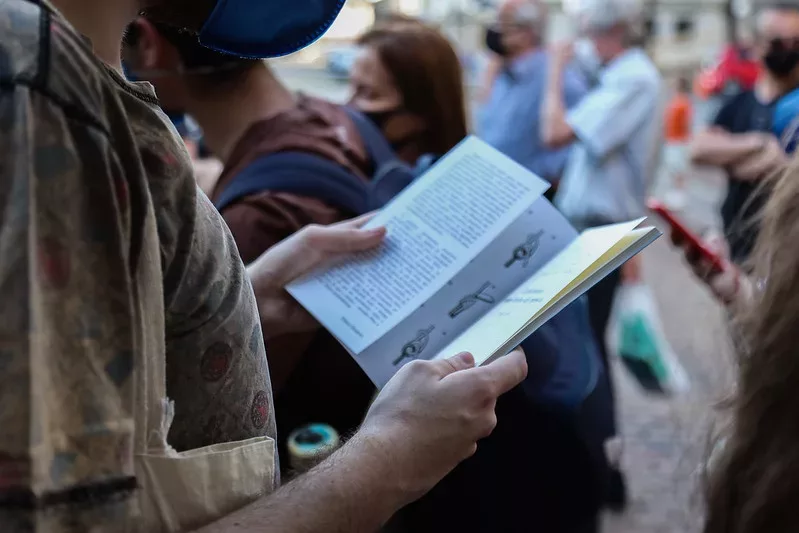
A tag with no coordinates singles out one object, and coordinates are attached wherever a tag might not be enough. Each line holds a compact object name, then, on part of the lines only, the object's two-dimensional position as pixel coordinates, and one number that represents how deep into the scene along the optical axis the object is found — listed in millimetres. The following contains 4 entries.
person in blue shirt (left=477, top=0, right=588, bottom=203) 3592
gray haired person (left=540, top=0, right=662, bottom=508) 3256
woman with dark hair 2096
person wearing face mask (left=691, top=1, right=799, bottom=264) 2836
